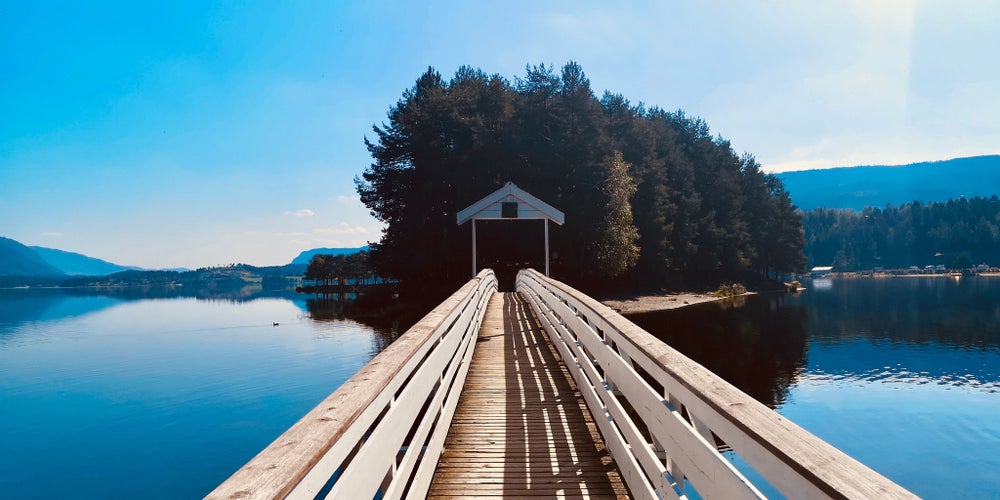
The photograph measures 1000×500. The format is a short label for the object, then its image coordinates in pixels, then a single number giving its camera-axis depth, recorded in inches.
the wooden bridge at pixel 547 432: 58.6
